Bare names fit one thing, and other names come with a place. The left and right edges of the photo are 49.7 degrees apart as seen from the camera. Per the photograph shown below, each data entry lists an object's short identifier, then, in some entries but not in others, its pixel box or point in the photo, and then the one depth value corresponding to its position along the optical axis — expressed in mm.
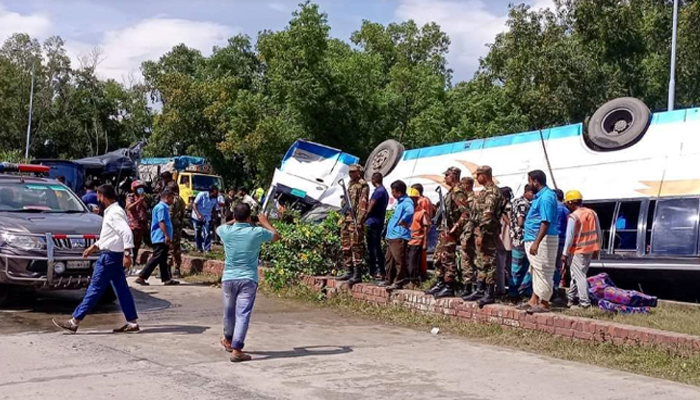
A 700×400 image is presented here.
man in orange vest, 9312
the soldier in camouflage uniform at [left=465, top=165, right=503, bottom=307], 9094
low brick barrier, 7605
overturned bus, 10375
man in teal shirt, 7195
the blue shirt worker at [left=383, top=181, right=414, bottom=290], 10469
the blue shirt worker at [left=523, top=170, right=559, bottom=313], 8617
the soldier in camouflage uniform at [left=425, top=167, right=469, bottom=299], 9555
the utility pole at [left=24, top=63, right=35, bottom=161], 47375
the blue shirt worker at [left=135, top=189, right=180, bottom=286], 12227
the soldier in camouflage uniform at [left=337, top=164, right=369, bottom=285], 10867
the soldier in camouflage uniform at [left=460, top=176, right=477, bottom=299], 9281
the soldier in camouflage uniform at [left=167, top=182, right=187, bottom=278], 13094
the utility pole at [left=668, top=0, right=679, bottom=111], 21916
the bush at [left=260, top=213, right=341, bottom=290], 11883
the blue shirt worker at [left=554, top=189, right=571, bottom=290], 10078
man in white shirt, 8125
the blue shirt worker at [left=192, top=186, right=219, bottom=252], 16734
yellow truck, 28594
